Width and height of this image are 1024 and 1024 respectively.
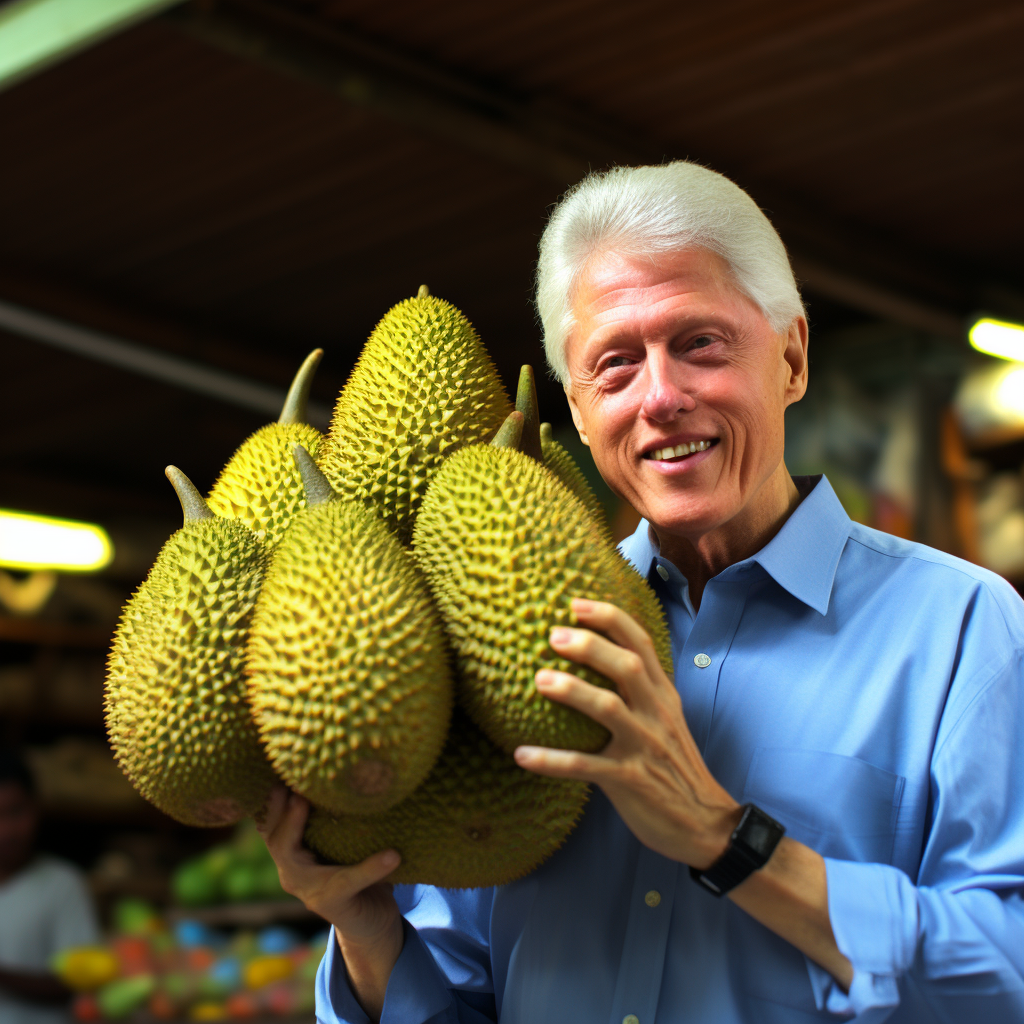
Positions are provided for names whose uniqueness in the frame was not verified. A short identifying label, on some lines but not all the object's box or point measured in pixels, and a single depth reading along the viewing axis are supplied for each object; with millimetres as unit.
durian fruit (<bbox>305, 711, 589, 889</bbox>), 1111
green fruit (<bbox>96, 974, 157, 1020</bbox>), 4457
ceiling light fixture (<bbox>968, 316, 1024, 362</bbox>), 5031
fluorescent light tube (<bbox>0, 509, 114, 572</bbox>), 7391
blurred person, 4824
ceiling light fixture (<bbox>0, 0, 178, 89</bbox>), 2723
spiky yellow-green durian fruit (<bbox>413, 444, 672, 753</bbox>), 1028
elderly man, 1095
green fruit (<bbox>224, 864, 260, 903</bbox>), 4992
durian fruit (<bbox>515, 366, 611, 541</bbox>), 1256
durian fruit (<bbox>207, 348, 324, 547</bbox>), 1275
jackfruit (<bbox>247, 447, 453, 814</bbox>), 1015
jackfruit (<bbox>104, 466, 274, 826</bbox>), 1095
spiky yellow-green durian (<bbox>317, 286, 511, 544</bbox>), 1233
